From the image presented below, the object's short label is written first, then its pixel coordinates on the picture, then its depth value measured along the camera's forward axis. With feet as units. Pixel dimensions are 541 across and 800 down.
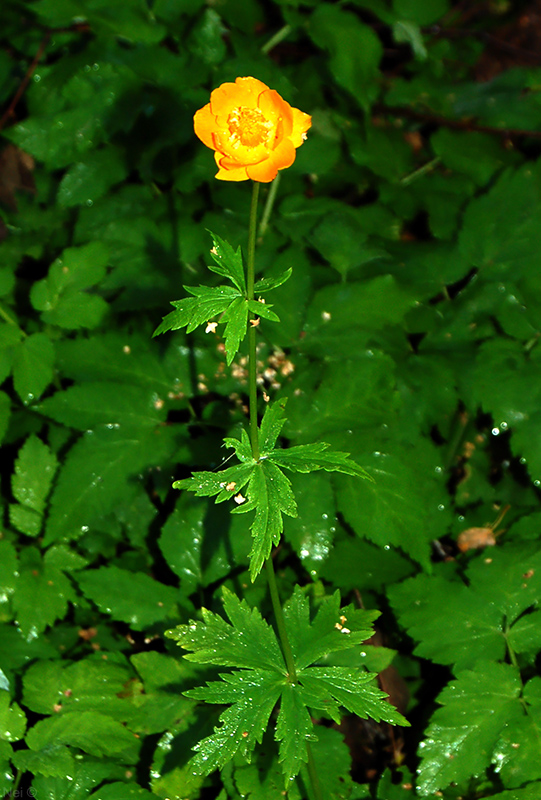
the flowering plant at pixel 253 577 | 4.54
